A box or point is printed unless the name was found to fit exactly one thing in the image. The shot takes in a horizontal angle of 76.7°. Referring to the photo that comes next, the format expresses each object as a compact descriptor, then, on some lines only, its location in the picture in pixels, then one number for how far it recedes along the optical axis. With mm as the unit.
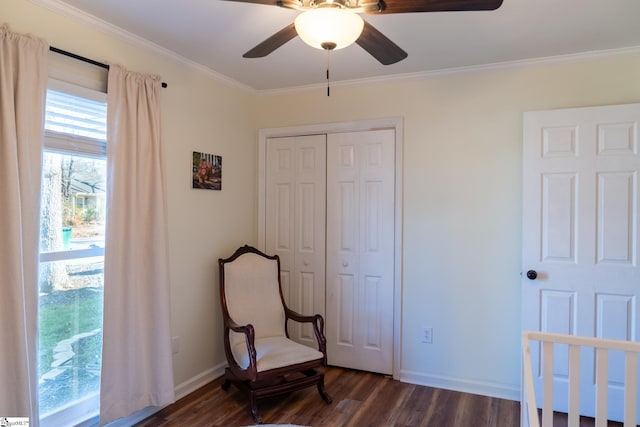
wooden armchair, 2684
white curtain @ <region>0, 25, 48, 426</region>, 1821
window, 2146
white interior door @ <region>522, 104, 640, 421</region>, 2590
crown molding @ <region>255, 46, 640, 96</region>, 2688
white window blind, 2121
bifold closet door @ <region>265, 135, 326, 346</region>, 3572
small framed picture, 3061
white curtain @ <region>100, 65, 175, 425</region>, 2311
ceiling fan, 1445
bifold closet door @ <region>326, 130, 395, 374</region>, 3312
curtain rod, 2088
